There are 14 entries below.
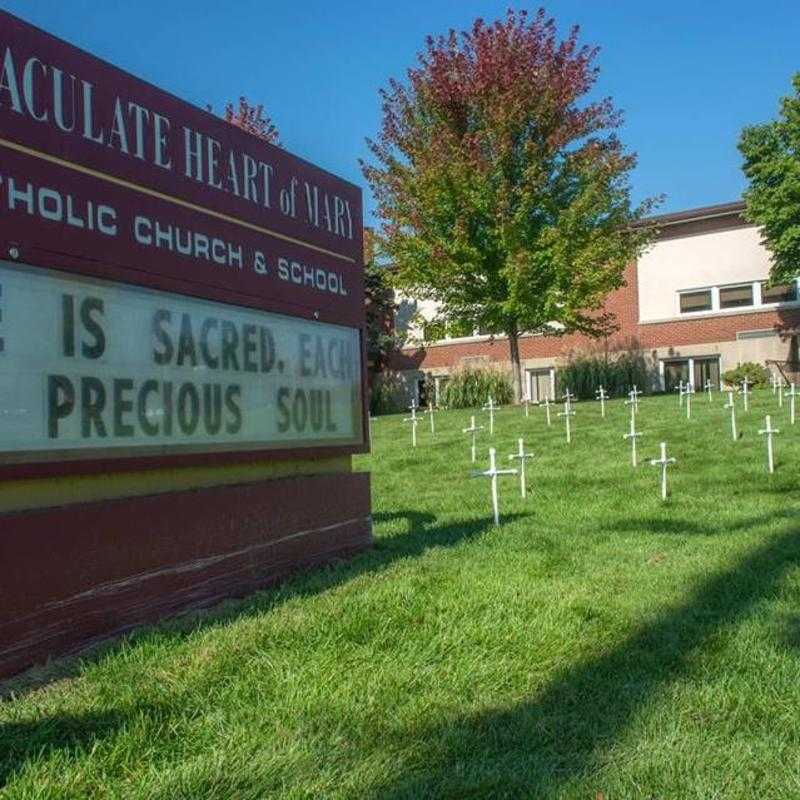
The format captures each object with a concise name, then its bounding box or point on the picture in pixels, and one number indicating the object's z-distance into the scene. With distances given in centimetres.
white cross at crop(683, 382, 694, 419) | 1851
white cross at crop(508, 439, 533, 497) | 1021
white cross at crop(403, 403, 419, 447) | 1708
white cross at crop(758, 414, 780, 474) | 1122
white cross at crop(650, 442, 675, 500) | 967
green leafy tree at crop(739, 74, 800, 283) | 2941
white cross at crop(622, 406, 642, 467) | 1236
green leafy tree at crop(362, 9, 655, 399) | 2530
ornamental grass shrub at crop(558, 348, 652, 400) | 3212
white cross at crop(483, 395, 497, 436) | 1825
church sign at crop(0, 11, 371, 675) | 423
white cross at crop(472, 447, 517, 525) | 830
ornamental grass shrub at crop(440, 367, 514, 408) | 3048
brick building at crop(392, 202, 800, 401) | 3291
